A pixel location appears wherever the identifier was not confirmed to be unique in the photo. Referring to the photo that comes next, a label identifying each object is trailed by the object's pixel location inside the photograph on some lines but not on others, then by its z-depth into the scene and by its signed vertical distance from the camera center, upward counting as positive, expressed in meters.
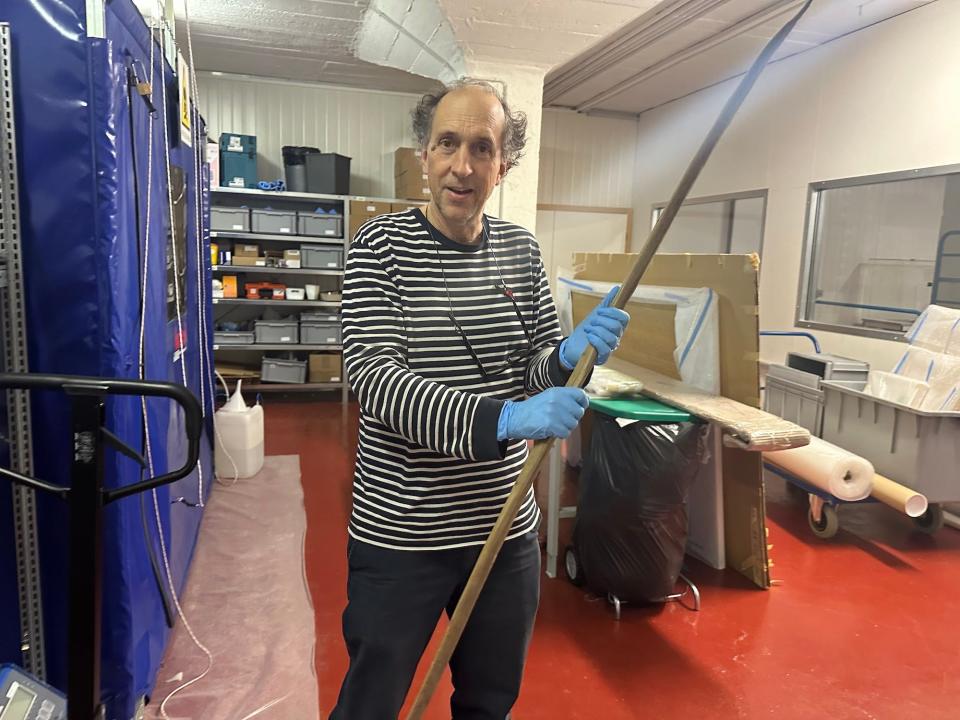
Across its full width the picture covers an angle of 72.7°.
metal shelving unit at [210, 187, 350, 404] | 5.33 +0.03
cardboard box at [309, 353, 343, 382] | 5.59 -0.78
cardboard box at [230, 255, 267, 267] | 5.32 +0.09
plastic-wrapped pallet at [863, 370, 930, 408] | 3.14 -0.45
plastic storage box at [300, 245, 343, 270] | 5.47 +0.16
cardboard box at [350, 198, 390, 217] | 5.47 +0.58
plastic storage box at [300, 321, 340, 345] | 5.54 -0.48
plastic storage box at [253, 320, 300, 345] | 5.44 -0.48
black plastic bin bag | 2.31 -0.79
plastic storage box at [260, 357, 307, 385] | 5.57 -0.82
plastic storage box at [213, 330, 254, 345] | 5.38 -0.54
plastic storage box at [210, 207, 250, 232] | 5.19 +0.42
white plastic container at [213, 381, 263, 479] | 3.54 -0.90
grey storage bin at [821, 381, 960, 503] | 3.01 -0.69
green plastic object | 2.25 -0.43
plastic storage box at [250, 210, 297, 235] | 5.27 +0.42
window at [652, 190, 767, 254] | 6.28 +0.64
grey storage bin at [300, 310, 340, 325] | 5.52 -0.35
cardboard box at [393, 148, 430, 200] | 5.48 +0.86
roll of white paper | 2.90 -0.79
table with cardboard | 2.47 -0.37
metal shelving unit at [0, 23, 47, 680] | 1.47 -0.30
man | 1.09 -0.16
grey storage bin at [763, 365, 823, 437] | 3.55 -0.60
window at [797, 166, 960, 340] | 4.68 +0.34
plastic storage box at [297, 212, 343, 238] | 5.38 +0.42
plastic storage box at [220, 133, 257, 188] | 5.31 +0.92
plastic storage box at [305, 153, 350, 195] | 5.39 +0.86
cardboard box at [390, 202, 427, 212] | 5.51 +0.61
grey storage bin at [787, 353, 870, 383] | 3.49 -0.39
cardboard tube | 2.95 -0.91
